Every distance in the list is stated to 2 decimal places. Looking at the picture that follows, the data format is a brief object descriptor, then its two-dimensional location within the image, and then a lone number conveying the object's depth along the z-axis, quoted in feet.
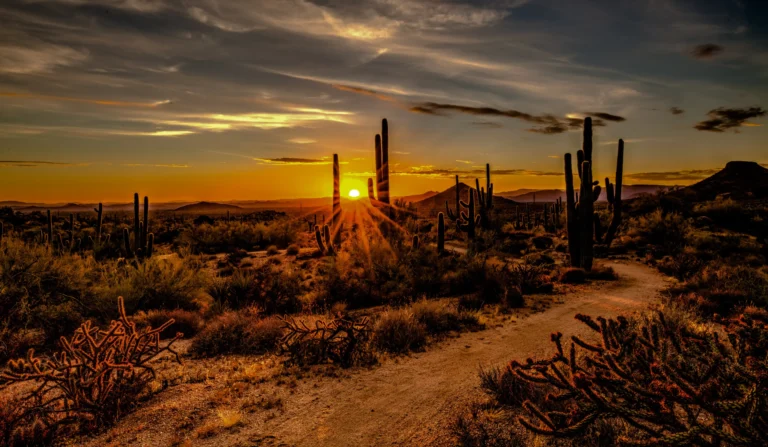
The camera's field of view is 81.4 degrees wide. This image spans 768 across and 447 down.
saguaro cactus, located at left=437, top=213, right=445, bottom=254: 76.92
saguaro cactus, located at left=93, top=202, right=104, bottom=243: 79.35
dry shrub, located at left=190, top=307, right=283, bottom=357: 30.86
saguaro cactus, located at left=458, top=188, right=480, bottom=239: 97.66
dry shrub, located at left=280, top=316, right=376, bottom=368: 28.35
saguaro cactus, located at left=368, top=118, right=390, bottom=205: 74.33
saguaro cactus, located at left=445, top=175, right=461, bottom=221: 106.06
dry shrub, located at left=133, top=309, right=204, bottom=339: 35.65
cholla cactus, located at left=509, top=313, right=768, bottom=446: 8.76
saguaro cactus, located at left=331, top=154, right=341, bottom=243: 83.25
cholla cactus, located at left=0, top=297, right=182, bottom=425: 19.75
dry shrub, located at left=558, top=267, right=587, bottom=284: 58.18
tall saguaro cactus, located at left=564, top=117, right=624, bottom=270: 63.62
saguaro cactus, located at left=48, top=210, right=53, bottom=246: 85.89
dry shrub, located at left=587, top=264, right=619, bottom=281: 60.70
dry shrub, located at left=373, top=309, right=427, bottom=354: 31.27
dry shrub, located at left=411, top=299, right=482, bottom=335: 35.96
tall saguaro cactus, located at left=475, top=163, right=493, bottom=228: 122.83
